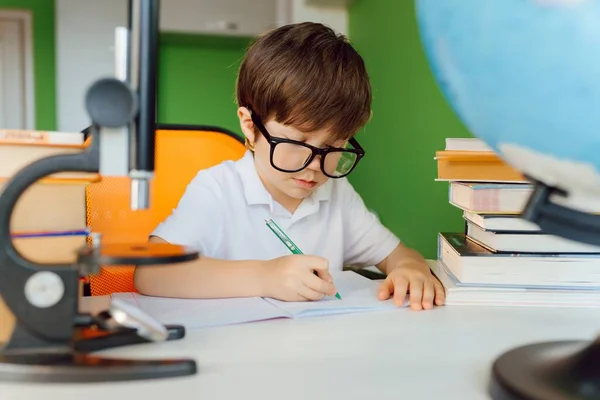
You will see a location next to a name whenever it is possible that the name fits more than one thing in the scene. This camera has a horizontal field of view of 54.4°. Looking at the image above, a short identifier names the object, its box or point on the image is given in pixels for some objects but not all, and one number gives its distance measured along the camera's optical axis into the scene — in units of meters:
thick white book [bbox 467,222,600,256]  0.69
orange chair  0.93
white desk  0.41
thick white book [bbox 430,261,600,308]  0.68
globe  0.31
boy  0.73
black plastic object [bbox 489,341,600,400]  0.37
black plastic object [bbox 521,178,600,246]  0.37
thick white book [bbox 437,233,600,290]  0.68
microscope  0.42
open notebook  0.60
